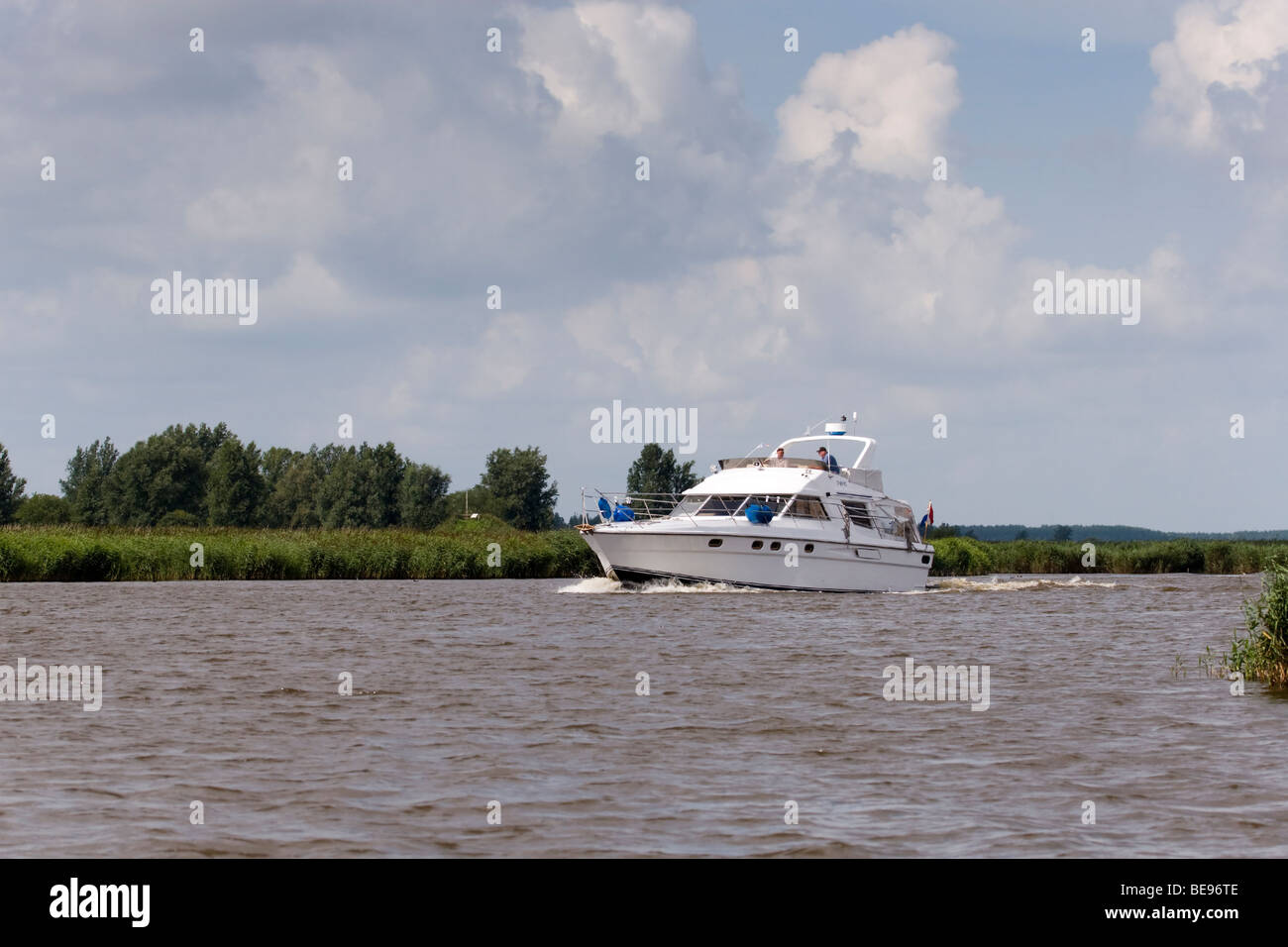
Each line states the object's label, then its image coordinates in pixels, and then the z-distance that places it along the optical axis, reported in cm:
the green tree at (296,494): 12638
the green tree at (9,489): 10175
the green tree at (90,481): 10350
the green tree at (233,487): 9812
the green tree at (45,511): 8994
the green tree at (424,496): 10888
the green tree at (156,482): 10025
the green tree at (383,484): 10750
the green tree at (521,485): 10900
